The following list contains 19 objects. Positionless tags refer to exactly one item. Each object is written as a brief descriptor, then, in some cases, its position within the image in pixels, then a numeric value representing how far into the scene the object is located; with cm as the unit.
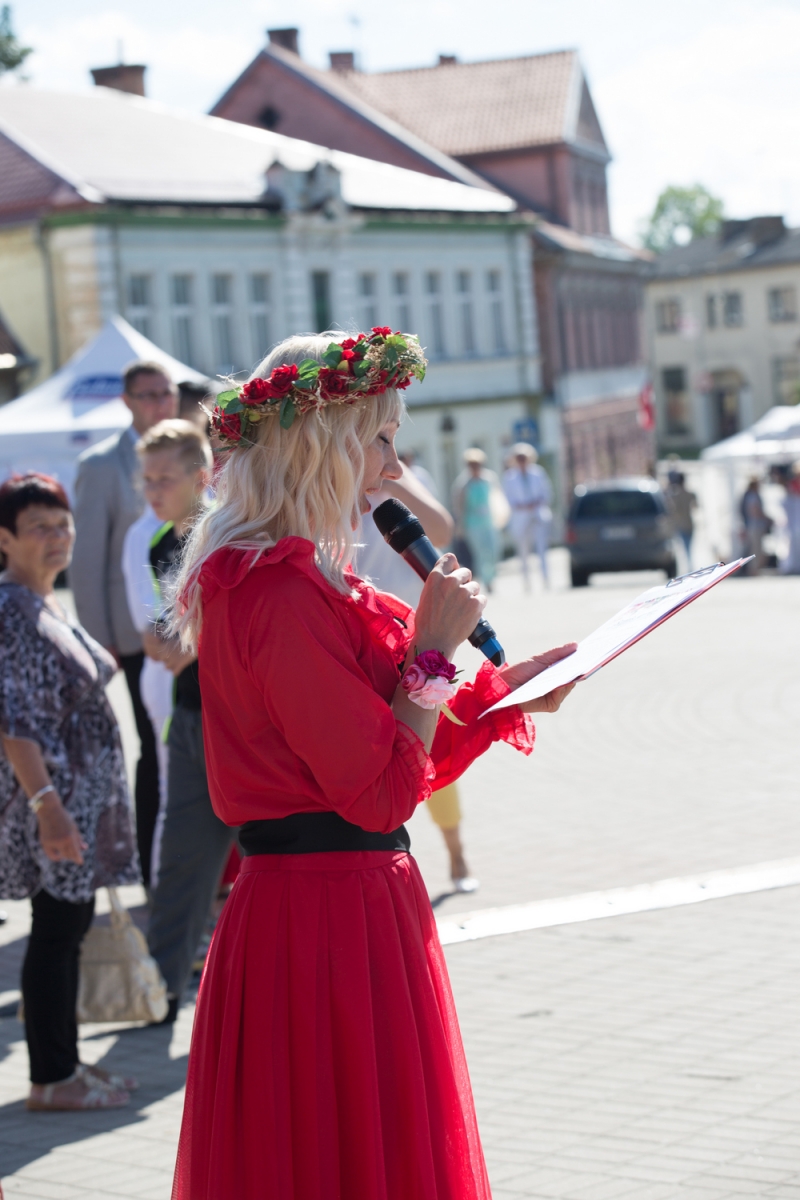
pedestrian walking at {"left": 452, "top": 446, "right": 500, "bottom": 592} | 2305
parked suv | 2719
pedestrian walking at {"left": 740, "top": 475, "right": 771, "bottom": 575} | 2900
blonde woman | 289
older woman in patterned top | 495
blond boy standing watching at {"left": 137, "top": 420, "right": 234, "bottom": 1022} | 575
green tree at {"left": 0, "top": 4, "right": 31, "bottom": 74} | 6041
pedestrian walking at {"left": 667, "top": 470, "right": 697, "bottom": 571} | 2927
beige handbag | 558
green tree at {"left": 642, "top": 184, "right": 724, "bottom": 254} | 12962
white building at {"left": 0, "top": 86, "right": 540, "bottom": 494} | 3388
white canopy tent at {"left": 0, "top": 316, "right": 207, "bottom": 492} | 1755
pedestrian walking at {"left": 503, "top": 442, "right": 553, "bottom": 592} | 2606
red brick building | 5153
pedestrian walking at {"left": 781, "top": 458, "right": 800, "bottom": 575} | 2723
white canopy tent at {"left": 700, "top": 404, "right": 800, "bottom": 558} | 3088
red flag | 5541
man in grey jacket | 710
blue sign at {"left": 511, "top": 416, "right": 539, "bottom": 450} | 3919
